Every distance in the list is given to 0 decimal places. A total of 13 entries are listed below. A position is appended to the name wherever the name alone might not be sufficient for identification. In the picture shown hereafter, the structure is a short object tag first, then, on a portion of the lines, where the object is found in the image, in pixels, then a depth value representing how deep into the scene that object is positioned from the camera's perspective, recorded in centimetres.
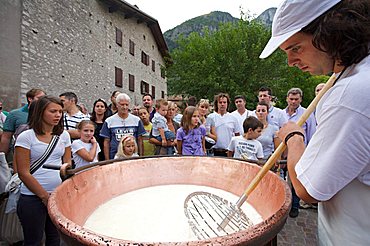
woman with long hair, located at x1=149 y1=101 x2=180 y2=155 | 345
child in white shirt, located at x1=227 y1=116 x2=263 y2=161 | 274
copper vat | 57
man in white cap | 60
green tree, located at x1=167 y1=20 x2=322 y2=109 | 1298
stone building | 571
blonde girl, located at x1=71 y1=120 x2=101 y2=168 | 243
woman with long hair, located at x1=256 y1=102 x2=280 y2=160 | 306
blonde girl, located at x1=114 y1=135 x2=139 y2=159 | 269
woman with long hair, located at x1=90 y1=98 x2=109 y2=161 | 323
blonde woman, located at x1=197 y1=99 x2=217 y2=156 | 355
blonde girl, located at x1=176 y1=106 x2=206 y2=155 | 310
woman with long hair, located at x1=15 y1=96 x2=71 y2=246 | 160
